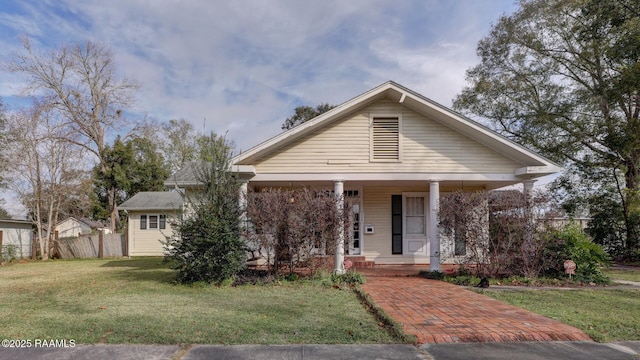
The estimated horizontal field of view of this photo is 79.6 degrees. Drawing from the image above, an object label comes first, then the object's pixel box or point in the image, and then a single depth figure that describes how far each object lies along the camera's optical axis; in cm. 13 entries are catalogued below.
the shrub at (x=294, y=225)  916
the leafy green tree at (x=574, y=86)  1519
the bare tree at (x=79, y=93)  2545
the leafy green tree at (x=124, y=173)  2580
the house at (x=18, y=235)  1938
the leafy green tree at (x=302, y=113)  3678
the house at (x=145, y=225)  2191
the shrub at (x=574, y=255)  956
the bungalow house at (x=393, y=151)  1070
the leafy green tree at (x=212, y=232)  889
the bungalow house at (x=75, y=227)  3956
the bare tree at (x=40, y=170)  2025
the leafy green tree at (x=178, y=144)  3791
